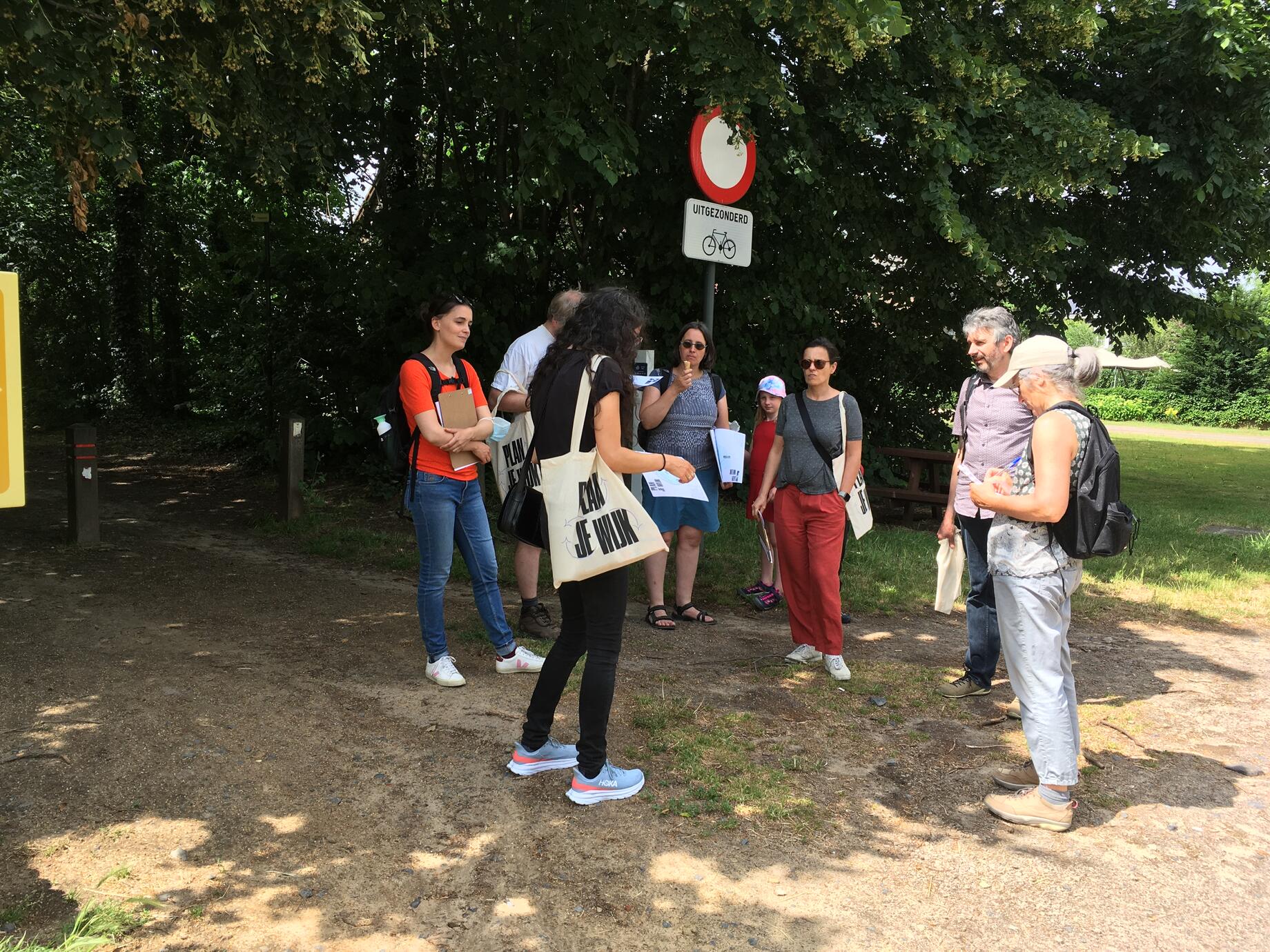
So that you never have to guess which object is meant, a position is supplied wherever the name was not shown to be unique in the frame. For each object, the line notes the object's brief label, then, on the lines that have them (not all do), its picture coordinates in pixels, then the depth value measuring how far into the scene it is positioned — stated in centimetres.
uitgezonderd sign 607
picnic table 1038
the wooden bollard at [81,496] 786
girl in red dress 656
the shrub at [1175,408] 3809
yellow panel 258
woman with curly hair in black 355
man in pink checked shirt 479
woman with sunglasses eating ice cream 581
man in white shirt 520
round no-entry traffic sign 624
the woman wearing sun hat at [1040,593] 364
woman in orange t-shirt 462
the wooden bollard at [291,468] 913
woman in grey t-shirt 521
